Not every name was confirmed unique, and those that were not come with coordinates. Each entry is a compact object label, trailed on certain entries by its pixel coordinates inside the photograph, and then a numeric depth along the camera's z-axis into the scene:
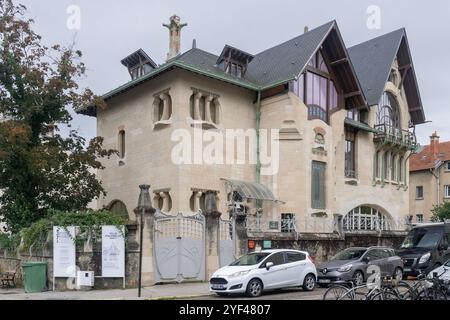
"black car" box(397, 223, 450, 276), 22.59
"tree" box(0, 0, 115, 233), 24.44
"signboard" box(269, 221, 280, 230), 26.08
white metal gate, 20.45
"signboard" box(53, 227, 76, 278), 18.98
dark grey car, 19.88
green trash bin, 18.77
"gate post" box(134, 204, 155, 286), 19.88
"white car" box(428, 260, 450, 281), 17.36
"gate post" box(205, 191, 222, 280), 21.66
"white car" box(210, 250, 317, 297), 16.86
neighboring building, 57.81
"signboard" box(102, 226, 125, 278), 19.17
